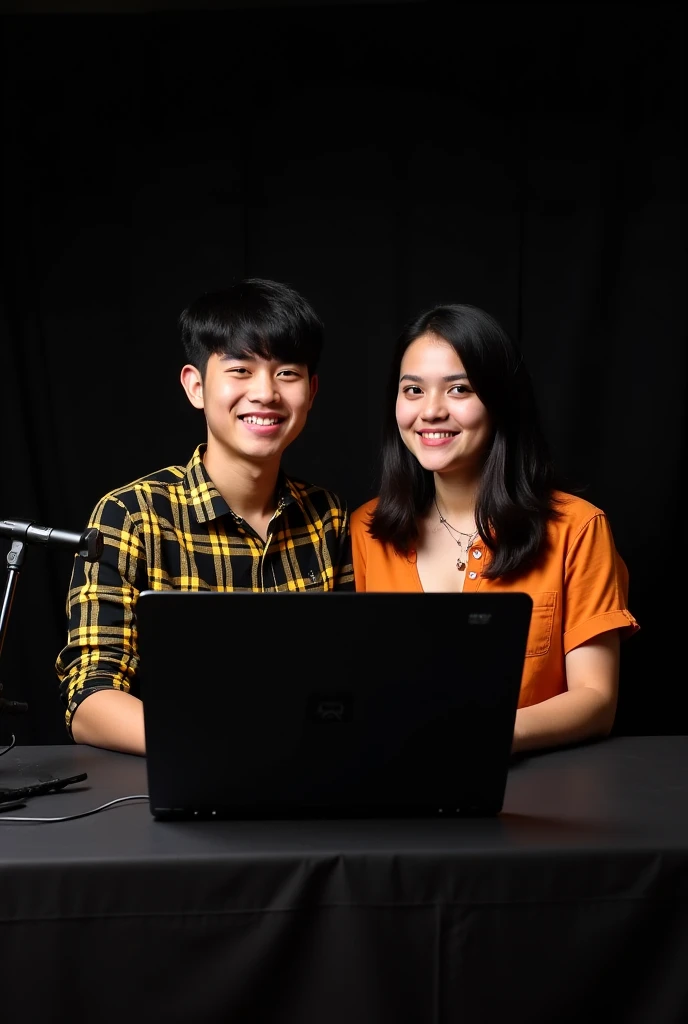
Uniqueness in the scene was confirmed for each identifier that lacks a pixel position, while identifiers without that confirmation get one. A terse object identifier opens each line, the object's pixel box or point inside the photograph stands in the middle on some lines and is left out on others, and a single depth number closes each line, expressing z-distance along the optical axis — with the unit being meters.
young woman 1.90
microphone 1.27
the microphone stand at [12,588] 1.23
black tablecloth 1.00
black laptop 1.05
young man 1.81
